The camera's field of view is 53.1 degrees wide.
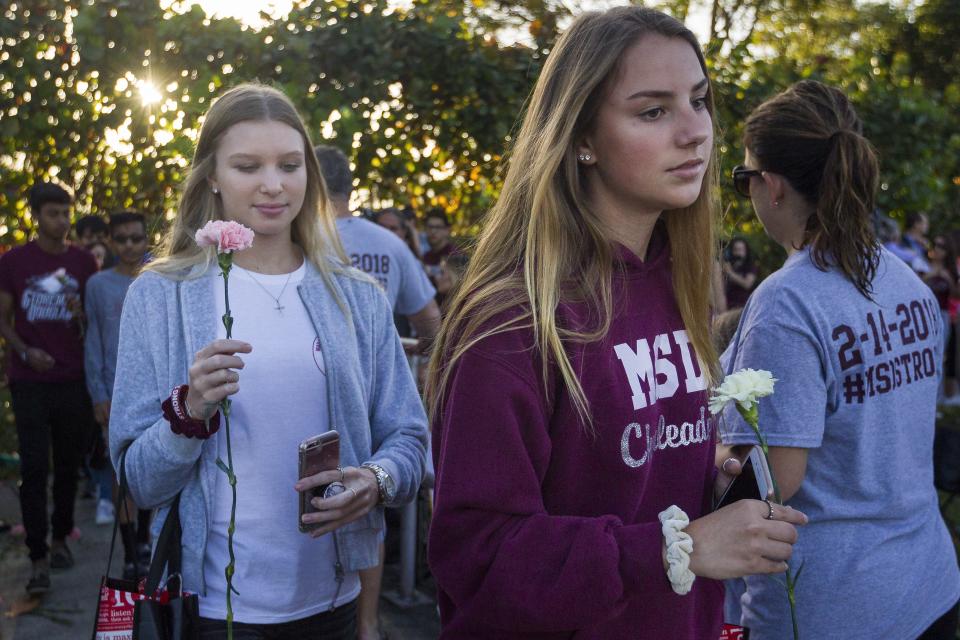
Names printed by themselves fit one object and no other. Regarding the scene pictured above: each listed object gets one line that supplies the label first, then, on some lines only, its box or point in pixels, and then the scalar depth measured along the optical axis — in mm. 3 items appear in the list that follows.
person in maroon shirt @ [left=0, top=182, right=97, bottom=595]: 5508
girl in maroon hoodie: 1507
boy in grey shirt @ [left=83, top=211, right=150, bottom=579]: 5645
